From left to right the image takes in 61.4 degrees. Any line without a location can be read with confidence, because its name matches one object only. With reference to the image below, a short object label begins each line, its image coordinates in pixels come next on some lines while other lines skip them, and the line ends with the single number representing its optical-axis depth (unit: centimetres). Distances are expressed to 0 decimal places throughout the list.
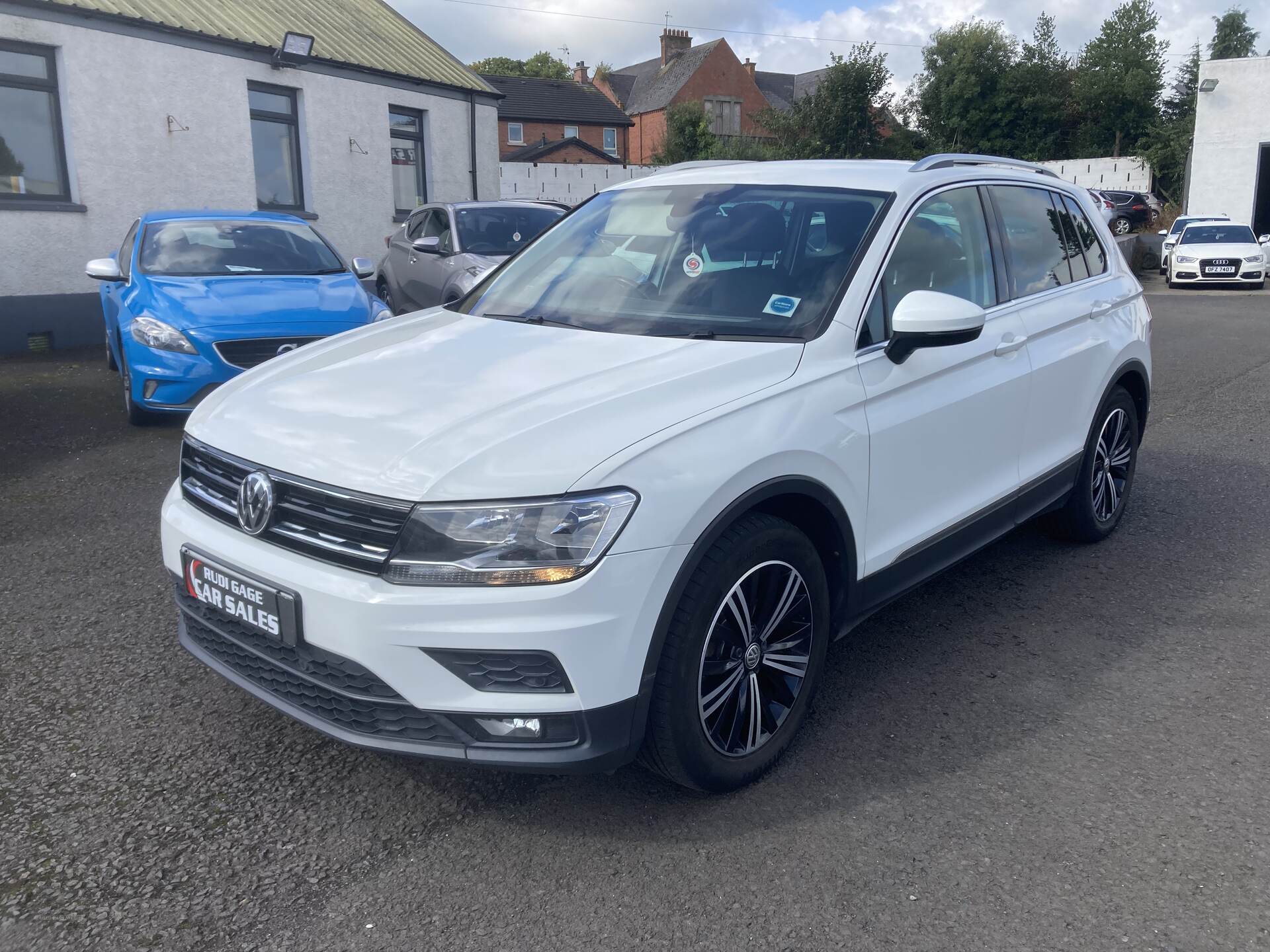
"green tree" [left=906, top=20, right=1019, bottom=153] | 5209
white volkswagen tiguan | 255
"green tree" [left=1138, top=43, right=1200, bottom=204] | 4044
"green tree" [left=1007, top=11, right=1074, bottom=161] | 5184
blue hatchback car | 732
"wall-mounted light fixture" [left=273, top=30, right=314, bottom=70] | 1436
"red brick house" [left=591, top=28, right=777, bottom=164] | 6531
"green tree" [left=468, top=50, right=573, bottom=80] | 8438
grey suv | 1120
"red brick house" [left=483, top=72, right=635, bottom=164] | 5559
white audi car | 2245
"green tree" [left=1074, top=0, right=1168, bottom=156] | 5181
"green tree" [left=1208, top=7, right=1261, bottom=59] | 7031
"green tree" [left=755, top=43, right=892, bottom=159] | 4550
